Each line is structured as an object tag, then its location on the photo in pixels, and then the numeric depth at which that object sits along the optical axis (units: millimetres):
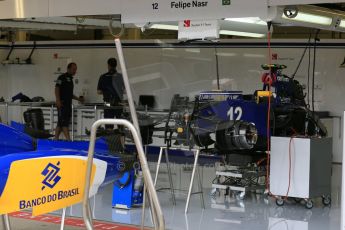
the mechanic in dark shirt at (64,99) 13148
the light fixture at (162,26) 8130
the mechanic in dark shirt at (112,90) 11070
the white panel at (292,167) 8133
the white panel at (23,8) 8250
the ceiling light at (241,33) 9748
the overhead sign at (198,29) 7121
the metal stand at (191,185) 7812
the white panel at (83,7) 7777
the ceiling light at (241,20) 7935
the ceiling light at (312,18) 7732
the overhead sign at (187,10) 6839
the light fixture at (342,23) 9352
